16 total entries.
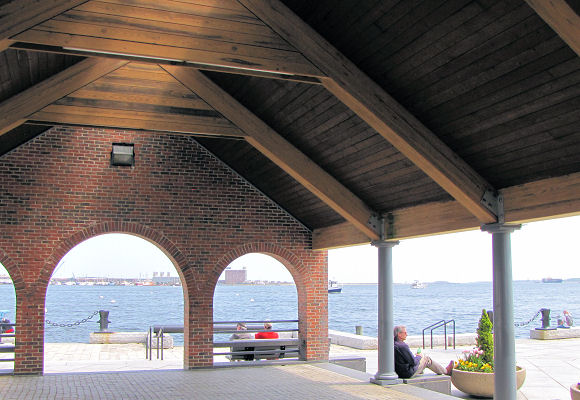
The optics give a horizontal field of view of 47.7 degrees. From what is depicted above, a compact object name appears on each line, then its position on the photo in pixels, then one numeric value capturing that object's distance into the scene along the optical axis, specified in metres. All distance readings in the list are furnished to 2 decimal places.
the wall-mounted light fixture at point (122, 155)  12.43
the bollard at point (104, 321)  21.25
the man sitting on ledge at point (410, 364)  11.08
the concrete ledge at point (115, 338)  20.69
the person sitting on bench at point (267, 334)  14.27
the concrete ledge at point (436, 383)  10.73
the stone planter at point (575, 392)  8.10
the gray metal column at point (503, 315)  8.12
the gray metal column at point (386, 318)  10.91
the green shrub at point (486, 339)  10.91
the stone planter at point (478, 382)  10.56
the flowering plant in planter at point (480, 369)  10.59
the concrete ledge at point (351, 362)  13.30
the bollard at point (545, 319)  21.56
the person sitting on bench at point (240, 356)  13.59
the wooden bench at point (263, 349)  13.47
